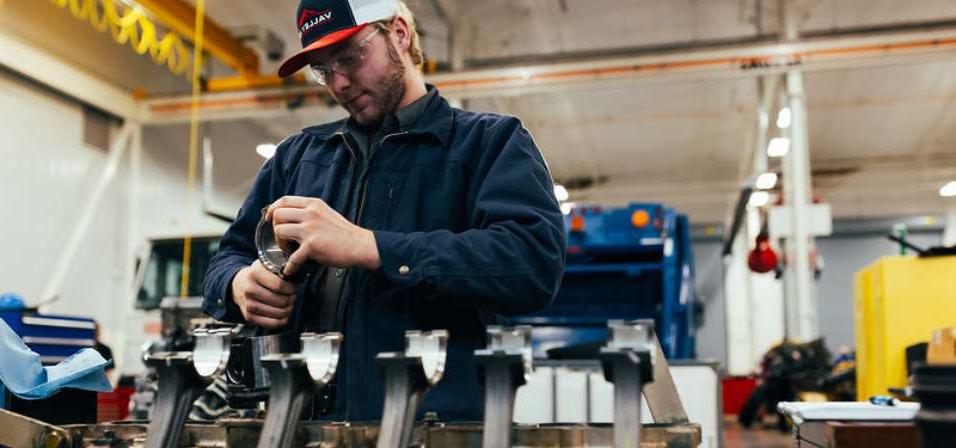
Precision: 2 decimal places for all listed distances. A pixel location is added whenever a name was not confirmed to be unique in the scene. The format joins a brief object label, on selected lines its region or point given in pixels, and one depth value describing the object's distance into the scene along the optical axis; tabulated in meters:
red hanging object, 7.42
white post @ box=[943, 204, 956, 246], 12.95
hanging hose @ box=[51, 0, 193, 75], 5.46
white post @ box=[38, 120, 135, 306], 6.57
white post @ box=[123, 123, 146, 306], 7.46
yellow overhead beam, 6.01
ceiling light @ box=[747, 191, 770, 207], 10.18
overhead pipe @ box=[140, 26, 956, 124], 6.24
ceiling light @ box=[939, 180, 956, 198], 11.71
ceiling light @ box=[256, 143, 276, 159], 8.09
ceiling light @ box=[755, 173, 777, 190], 7.40
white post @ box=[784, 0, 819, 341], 6.17
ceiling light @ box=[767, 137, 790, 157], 8.13
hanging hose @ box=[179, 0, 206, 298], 5.39
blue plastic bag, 1.16
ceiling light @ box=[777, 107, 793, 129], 6.55
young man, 0.98
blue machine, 4.77
